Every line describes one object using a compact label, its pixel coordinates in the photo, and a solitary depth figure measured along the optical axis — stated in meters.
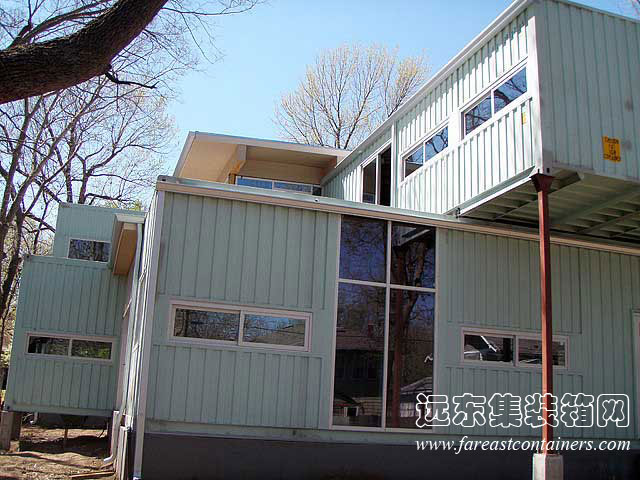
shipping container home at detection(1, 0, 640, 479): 7.99
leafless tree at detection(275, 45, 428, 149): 27.25
